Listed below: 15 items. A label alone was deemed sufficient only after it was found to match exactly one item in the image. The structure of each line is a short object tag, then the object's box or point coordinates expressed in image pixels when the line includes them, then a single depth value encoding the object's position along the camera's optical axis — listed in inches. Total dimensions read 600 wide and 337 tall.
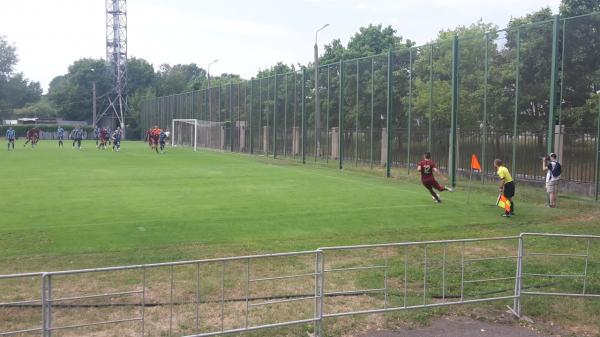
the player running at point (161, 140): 1724.9
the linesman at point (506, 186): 594.0
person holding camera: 668.7
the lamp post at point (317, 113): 1346.0
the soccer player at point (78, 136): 1848.9
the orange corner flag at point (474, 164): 632.4
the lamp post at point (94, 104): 3339.1
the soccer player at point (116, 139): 1739.7
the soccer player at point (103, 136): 1850.4
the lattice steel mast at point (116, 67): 3116.1
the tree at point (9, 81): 4001.0
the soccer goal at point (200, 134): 2116.1
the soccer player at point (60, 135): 1997.5
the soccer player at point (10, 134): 1748.3
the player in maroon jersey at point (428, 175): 689.0
